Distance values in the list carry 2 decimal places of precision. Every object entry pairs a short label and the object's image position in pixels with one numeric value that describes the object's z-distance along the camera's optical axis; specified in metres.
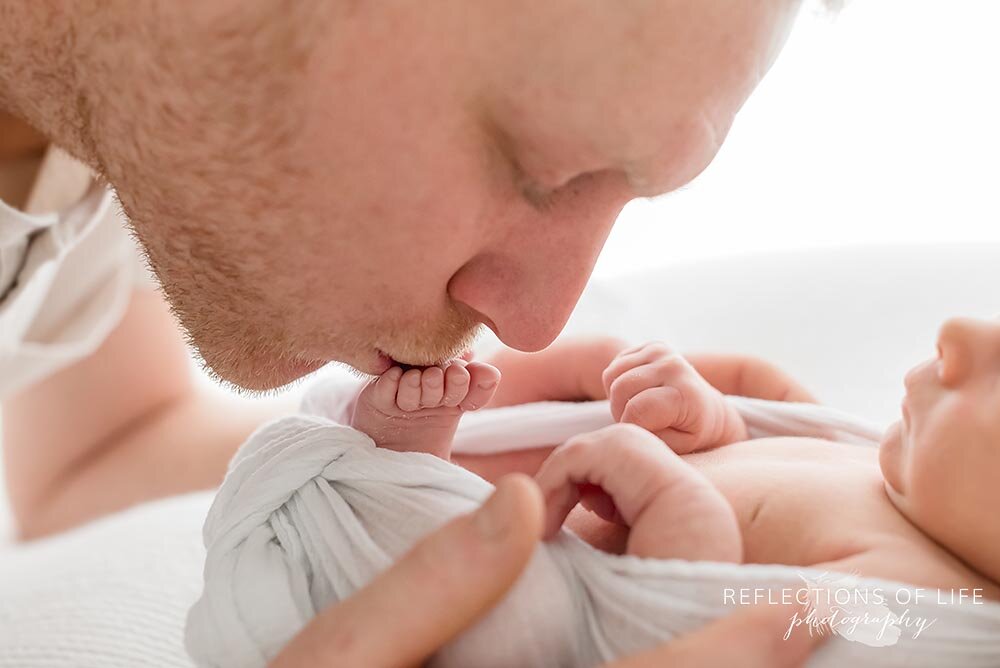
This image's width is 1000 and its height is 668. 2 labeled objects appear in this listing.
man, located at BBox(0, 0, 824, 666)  0.32
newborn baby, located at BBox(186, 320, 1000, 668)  0.34
